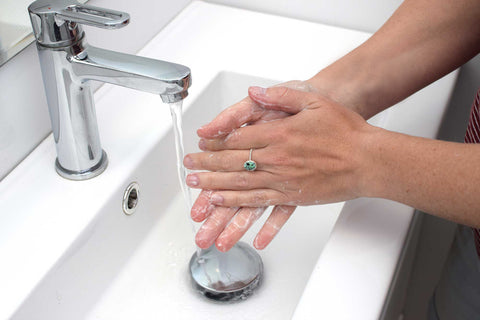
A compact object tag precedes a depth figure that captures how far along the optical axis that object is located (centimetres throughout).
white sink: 62
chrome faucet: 59
